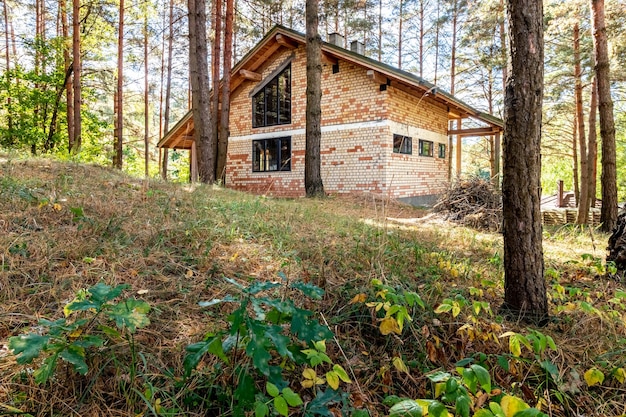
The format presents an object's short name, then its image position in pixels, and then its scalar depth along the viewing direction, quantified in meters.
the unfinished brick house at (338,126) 11.91
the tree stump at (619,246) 3.37
